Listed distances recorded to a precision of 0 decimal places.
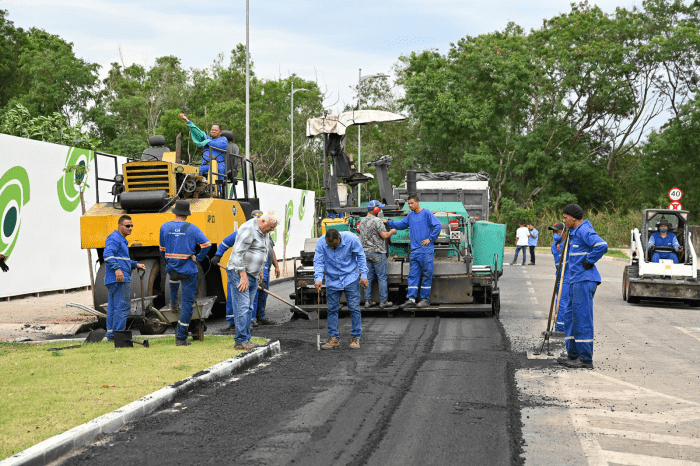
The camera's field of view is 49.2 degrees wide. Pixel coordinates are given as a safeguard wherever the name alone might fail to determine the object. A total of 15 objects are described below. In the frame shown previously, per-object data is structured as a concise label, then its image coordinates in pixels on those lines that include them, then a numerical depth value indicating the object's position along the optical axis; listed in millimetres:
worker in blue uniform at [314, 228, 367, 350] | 10047
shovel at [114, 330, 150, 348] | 9664
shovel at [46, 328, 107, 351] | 10262
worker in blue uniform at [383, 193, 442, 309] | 12867
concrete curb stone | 4898
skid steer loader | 16344
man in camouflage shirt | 13055
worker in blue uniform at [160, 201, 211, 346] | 9880
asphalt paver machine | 13258
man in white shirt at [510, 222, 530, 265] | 30234
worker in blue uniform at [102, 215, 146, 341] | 10047
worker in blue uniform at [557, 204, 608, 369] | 8812
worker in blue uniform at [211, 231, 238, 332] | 10552
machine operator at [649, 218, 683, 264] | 16875
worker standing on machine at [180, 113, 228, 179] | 13203
